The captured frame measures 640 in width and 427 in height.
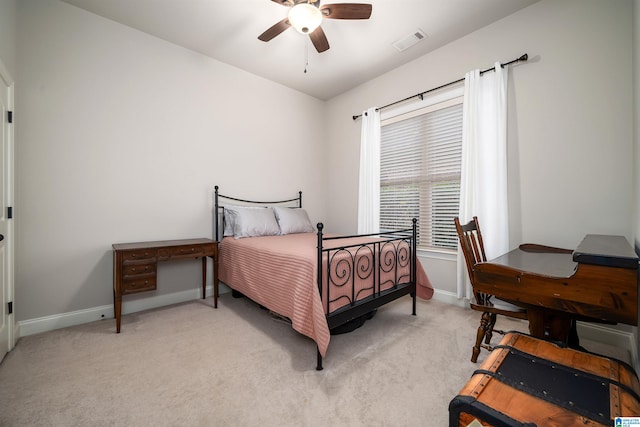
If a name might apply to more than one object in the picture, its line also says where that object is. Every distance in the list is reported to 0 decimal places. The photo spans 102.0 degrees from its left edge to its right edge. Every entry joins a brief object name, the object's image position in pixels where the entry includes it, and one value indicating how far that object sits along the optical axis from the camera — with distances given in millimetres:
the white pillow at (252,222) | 3119
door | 1872
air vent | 2793
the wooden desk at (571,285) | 1069
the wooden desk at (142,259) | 2254
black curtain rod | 2432
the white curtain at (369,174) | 3662
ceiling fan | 1929
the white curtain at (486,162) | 2525
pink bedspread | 1771
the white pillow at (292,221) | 3473
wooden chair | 1630
